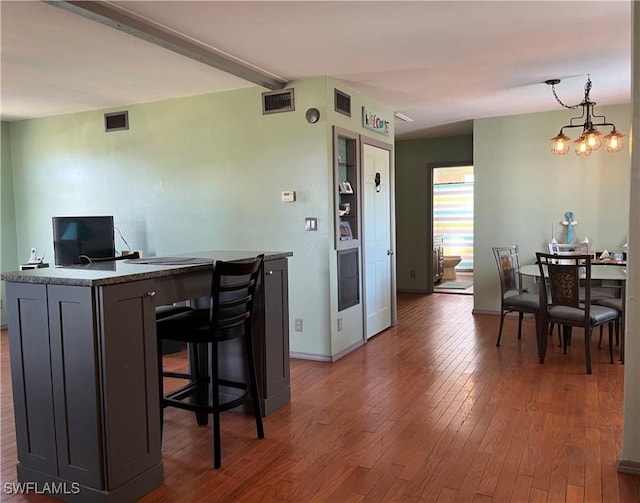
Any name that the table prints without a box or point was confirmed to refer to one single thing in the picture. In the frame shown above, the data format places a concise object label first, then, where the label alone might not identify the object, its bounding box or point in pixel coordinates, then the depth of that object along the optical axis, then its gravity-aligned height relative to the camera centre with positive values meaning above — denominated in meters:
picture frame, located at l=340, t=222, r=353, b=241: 4.71 -0.13
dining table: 4.29 -0.56
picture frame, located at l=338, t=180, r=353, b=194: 4.66 +0.28
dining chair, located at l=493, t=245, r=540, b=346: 4.67 -0.78
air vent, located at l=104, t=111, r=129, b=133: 5.28 +1.09
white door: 5.14 -0.24
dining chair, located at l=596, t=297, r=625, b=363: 4.36 -0.94
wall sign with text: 5.02 +1.00
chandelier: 4.34 +0.64
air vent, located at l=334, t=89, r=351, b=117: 4.50 +1.06
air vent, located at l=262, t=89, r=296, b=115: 4.45 +1.06
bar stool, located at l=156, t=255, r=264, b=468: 2.61 -0.64
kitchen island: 2.18 -0.70
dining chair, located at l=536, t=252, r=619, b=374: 4.02 -0.76
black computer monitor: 5.08 -0.14
